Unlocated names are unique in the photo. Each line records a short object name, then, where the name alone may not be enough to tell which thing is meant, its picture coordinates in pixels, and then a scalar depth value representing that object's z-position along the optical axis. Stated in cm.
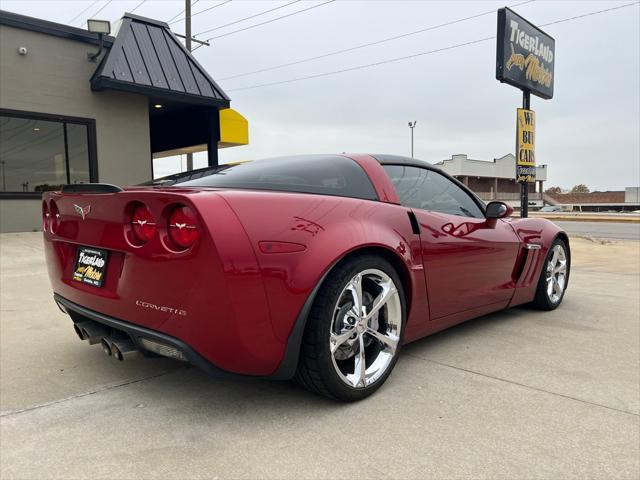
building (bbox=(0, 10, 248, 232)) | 1005
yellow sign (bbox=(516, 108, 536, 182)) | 1116
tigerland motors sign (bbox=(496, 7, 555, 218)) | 1045
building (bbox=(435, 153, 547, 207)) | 5703
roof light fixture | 1009
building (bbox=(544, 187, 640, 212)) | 5744
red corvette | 200
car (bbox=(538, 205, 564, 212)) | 5224
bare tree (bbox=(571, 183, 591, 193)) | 10122
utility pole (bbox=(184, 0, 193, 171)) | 1761
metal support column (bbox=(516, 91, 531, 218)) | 1144
